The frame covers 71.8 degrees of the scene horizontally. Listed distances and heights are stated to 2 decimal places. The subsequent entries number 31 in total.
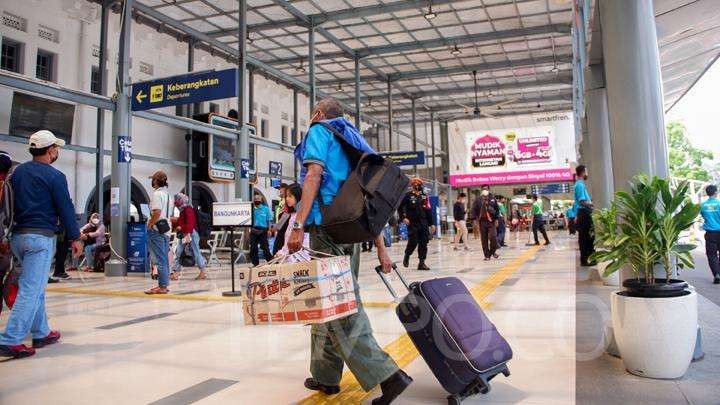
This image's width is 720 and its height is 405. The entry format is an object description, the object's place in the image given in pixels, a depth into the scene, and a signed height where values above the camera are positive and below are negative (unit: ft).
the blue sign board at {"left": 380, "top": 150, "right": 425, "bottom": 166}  62.90 +9.92
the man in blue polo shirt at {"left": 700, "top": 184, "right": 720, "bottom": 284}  22.82 +0.30
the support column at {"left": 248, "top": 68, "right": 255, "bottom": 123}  61.00 +17.95
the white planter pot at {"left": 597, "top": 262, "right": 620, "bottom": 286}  19.57 -1.89
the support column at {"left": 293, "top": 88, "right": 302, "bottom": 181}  70.03 +17.01
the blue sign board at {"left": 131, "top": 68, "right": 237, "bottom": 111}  29.84 +9.28
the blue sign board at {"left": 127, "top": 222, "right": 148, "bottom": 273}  31.60 -0.46
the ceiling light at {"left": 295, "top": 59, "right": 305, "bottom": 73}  60.80 +20.95
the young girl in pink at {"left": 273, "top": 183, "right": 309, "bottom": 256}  14.37 +0.73
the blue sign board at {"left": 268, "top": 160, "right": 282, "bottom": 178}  66.18 +9.27
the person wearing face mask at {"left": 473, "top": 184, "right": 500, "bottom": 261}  33.65 +0.93
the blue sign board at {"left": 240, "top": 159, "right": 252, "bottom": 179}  41.22 +5.81
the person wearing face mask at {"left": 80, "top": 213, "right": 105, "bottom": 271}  34.73 +0.41
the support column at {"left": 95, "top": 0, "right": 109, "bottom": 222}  41.50 +10.85
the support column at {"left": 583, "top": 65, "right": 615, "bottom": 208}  21.89 +4.44
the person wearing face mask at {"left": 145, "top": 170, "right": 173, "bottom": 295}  20.24 +0.63
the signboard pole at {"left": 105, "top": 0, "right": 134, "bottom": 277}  32.07 +6.10
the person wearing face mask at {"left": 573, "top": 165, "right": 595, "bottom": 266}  26.02 +0.94
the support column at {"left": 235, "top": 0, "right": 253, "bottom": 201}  41.04 +9.94
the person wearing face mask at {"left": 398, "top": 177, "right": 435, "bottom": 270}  28.27 +1.00
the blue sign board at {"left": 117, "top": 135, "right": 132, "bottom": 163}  31.94 +5.97
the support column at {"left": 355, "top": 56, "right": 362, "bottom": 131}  60.06 +18.68
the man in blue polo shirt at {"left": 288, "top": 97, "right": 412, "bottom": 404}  7.28 -0.20
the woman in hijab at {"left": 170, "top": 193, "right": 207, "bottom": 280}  25.49 +0.68
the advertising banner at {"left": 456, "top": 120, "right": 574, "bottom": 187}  84.84 +13.20
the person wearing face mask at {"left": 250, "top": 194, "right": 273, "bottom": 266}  30.42 +0.54
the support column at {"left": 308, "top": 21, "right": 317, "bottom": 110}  49.24 +17.99
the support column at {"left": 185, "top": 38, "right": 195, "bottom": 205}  51.47 +10.16
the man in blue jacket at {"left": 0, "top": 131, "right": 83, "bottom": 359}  10.95 +0.34
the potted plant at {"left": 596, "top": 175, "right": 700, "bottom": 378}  8.57 -1.00
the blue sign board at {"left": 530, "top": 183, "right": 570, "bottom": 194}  115.28 +10.44
